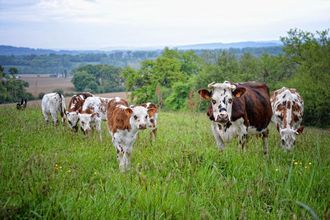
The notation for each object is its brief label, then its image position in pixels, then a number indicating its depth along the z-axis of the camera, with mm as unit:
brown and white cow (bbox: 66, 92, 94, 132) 12539
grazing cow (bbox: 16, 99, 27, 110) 21683
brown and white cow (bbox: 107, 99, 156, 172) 7961
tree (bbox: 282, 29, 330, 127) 39969
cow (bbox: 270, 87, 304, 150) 8438
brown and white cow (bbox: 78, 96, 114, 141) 11769
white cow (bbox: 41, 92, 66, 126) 15125
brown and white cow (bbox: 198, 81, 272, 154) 7238
